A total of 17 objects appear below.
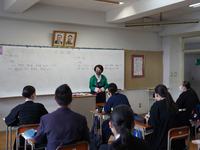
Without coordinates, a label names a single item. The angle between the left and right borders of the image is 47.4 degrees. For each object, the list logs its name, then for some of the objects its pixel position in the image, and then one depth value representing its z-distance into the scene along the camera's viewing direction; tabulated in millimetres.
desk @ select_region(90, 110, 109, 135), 3889
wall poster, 7379
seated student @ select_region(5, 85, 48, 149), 3053
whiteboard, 5391
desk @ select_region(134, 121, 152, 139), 3074
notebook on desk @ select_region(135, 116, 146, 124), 3258
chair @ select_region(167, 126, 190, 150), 2898
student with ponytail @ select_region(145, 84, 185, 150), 3008
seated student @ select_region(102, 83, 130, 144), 3830
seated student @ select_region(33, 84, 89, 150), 2170
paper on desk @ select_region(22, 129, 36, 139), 2543
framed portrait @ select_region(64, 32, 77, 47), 6075
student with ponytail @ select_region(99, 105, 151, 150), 1400
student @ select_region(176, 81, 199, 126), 4723
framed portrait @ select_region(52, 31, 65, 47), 5910
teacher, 5669
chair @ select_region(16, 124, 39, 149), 2828
